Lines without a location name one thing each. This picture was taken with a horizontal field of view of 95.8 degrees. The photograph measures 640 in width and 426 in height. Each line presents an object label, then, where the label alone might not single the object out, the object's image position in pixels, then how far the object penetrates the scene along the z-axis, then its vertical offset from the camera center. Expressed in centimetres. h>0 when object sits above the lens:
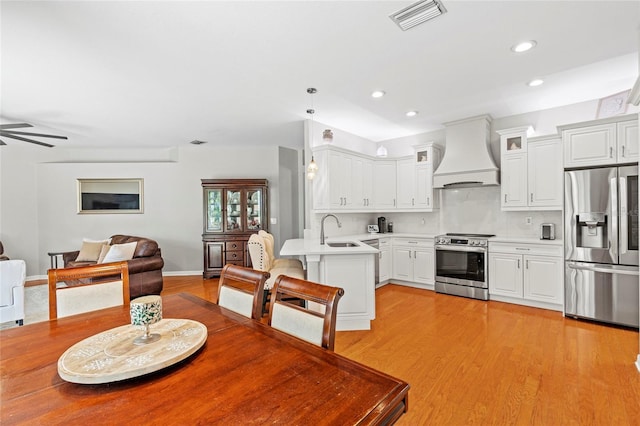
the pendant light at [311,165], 333 +58
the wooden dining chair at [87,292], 160 -46
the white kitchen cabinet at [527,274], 358 -84
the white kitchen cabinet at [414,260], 459 -81
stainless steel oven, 407 -81
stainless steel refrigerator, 301 -39
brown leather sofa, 418 -83
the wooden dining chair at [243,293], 155 -46
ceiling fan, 379 +112
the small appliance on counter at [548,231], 390 -30
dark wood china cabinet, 571 -11
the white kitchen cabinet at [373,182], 426 +48
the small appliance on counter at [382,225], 539 -27
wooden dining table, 75 -53
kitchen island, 311 -74
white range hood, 420 +80
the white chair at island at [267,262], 328 -59
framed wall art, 601 +38
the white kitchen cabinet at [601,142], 305 +74
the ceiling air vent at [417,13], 197 +140
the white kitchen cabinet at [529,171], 373 +51
